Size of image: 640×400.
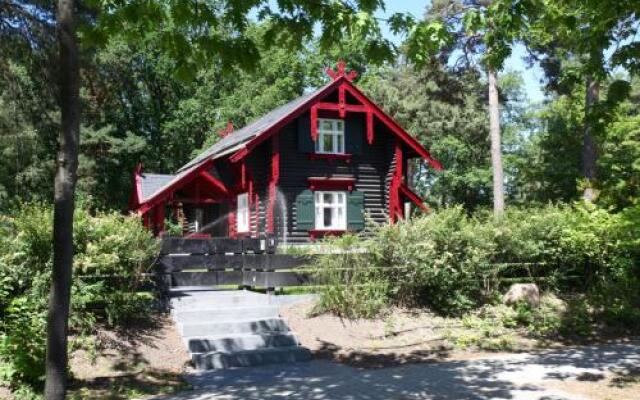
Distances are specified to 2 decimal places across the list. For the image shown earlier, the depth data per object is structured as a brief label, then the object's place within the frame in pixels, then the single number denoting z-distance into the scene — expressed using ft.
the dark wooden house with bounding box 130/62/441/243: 74.90
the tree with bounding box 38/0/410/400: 18.86
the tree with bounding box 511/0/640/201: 24.98
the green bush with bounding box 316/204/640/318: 42.50
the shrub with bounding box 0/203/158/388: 31.01
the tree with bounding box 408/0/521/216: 19.89
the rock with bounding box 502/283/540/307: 45.34
